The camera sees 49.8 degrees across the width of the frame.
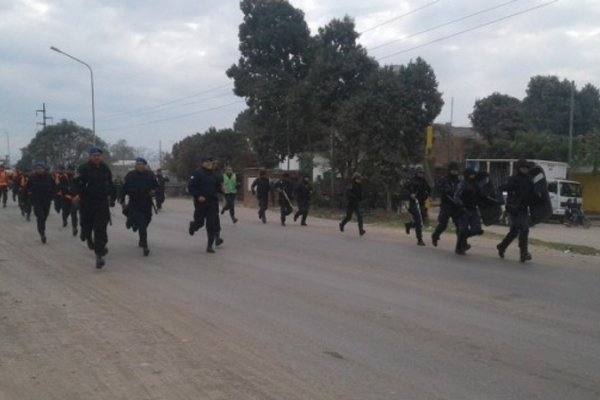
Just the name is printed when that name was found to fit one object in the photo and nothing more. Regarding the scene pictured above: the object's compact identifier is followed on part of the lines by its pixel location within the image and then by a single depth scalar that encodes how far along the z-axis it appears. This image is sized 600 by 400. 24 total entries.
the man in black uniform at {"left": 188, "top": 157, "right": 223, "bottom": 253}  11.84
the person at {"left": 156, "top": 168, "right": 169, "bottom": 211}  25.84
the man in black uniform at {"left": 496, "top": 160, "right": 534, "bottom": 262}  11.20
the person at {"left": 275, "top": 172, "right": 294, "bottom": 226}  19.05
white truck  31.09
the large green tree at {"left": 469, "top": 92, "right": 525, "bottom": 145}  47.50
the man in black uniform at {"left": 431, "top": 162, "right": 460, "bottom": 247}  12.35
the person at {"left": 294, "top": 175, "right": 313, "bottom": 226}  19.00
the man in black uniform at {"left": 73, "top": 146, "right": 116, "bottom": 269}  10.08
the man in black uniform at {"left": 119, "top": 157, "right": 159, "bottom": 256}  11.41
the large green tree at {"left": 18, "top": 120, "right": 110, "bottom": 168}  72.94
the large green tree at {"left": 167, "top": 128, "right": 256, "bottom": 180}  45.94
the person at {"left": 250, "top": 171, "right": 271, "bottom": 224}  19.48
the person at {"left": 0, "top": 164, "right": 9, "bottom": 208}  26.77
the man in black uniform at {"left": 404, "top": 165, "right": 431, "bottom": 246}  13.80
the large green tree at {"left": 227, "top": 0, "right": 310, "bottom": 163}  34.34
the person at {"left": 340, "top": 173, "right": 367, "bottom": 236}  16.06
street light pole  48.01
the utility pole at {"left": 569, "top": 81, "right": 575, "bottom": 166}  36.28
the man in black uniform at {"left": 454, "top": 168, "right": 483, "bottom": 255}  12.04
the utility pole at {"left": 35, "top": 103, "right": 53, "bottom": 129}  76.22
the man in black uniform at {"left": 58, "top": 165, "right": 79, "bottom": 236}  16.16
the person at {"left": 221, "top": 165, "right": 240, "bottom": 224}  18.61
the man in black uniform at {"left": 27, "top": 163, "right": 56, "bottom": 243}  13.63
